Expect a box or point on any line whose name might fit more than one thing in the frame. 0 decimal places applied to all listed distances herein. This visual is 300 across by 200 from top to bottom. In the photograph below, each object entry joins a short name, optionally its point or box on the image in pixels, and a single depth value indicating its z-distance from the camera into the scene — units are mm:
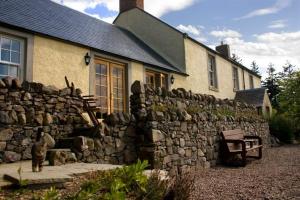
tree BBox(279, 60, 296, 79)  37094
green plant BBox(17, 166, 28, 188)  3672
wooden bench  9309
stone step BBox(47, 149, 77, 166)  5570
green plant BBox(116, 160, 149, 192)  4141
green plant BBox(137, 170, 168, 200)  4078
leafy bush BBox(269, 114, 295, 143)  16891
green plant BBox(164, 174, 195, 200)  4422
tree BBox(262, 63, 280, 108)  34375
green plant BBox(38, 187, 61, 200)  3198
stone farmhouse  9000
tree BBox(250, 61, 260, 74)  49044
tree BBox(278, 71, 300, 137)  19734
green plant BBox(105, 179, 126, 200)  3439
